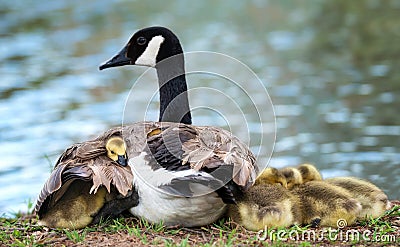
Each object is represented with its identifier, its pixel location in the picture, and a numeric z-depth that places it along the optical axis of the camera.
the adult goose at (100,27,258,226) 8.09
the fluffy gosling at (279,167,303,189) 9.77
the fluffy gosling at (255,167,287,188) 9.59
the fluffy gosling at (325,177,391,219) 9.37
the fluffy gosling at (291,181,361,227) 9.02
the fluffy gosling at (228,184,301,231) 8.82
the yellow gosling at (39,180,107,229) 9.26
